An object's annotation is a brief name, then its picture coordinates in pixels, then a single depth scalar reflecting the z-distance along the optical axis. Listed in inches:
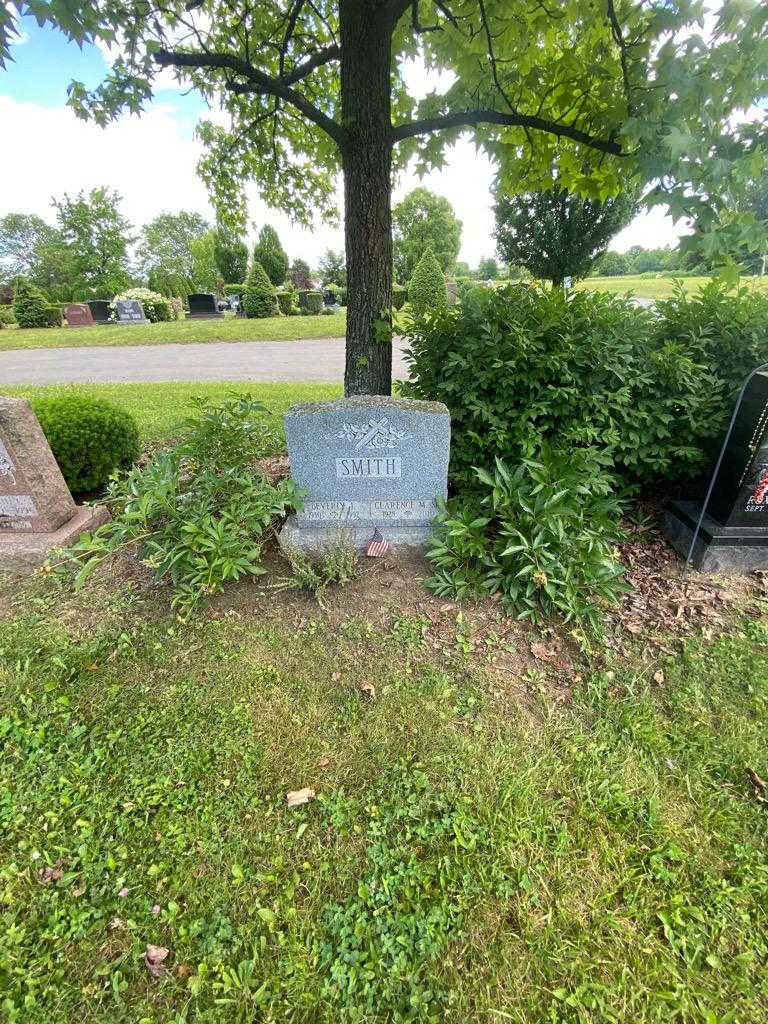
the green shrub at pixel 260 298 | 872.3
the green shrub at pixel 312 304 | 955.3
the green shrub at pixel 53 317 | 942.4
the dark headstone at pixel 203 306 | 991.6
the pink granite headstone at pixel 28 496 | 122.4
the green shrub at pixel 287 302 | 933.8
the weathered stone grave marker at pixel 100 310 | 1004.6
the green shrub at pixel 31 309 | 922.1
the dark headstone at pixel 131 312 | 910.4
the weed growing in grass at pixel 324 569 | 113.7
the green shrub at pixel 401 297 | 815.1
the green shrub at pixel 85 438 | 150.2
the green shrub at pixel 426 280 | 714.2
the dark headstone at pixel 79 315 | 972.6
